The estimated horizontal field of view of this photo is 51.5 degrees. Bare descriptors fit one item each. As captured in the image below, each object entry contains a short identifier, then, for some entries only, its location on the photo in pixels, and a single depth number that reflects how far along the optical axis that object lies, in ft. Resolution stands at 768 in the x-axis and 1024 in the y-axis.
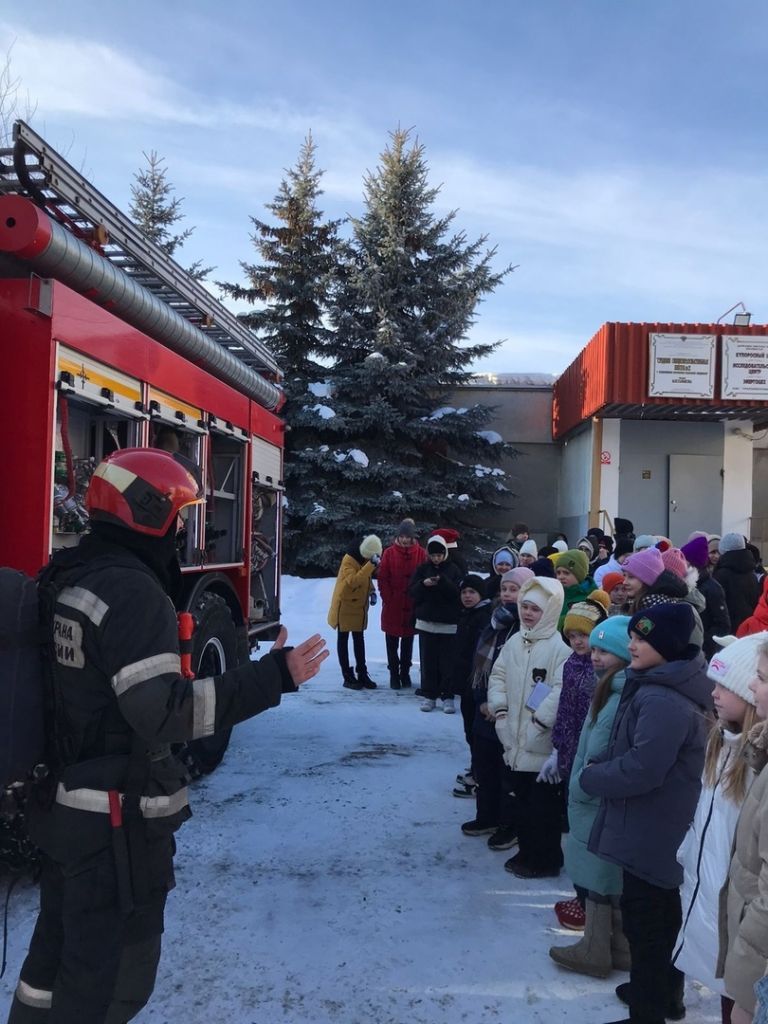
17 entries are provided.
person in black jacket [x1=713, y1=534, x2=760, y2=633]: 22.90
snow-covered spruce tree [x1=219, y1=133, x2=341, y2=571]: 60.13
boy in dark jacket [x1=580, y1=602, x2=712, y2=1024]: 9.14
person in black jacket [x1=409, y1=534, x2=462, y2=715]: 25.64
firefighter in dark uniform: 6.95
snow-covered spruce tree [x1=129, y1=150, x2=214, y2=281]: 80.59
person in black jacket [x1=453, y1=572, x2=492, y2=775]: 20.21
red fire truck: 11.23
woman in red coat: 28.45
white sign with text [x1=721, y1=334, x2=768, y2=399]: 50.16
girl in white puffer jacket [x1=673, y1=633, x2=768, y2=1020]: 7.61
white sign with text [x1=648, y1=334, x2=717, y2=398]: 49.78
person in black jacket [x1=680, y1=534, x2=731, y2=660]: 20.43
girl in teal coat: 10.47
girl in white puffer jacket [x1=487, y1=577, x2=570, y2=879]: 13.30
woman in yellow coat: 28.22
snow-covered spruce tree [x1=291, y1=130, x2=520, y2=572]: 58.49
